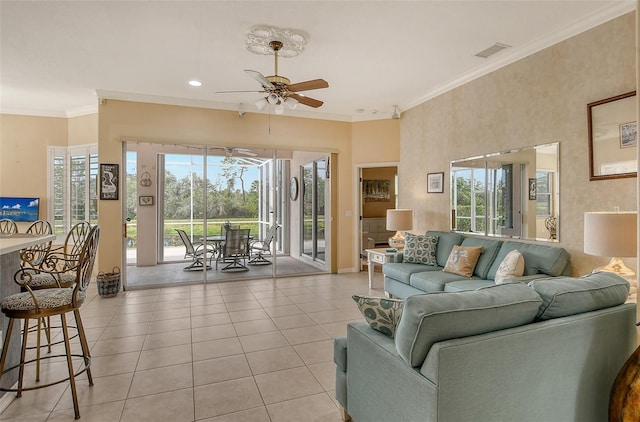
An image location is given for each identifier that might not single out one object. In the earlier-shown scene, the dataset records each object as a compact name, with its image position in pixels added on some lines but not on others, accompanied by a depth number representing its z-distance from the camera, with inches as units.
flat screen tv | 246.5
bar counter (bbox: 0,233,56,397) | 91.8
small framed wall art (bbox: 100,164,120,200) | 214.5
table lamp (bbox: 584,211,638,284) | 104.8
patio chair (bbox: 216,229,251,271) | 264.7
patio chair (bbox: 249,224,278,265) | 287.4
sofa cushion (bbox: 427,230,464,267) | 184.9
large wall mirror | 149.6
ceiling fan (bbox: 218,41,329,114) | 142.2
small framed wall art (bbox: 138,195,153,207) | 284.8
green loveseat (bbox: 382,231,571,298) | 138.5
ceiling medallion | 140.5
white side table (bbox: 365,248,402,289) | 203.8
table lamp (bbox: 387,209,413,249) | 219.8
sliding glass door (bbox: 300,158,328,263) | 297.9
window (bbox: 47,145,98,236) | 252.1
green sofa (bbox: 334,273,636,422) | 55.6
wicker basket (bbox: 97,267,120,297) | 201.1
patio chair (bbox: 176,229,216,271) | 259.3
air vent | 154.6
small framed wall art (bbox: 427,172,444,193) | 213.8
